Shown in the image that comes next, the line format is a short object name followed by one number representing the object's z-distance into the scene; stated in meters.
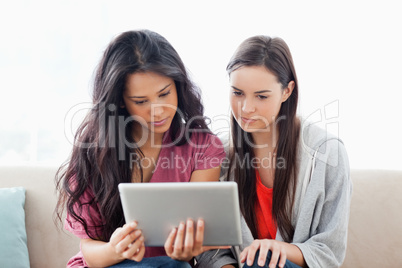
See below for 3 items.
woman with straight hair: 1.51
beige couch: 1.77
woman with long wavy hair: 1.43
